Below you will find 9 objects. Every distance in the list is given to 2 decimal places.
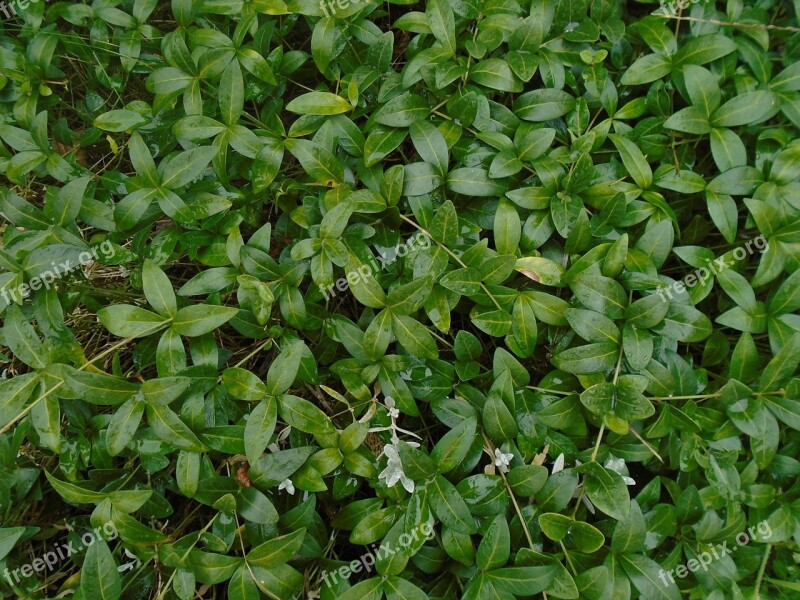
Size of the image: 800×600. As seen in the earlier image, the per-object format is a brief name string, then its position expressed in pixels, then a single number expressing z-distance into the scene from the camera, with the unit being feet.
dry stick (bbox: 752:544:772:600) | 1.56
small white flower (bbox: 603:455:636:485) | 1.57
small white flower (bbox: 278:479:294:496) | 1.56
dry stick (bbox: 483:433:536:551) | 1.52
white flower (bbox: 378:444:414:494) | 1.52
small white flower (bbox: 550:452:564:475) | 1.55
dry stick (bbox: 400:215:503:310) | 1.60
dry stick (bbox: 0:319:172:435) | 1.53
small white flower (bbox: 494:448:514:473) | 1.55
